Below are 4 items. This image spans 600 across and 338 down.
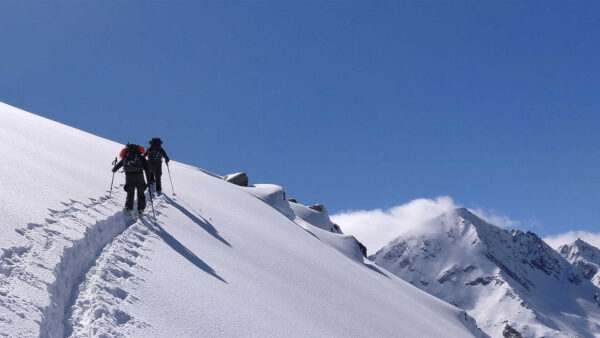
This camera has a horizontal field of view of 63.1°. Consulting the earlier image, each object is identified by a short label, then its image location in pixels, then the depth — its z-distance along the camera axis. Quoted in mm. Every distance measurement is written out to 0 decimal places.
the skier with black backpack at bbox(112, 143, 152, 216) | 14086
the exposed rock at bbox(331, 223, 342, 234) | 43250
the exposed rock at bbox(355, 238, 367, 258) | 42241
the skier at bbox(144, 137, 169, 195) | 19094
